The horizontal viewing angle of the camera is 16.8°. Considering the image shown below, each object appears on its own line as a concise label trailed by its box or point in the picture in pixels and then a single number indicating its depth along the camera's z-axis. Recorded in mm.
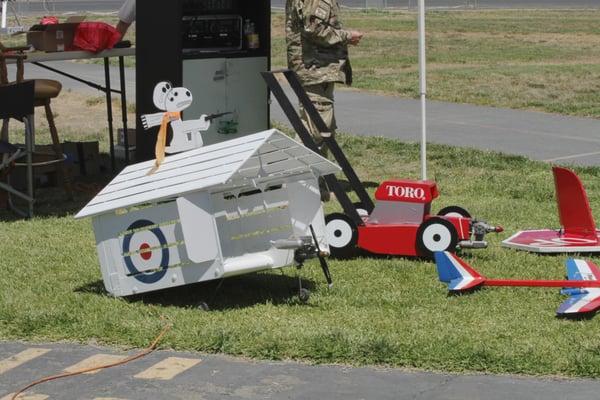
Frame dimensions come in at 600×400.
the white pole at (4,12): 18015
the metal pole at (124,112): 19658
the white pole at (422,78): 14161
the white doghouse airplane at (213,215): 10754
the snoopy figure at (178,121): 12606
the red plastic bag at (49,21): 17576
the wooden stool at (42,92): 16586
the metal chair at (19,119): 15851
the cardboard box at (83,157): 20051
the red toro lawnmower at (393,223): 13051
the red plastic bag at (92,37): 17548
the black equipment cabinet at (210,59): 16106
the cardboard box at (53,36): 17378
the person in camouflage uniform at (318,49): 16544
